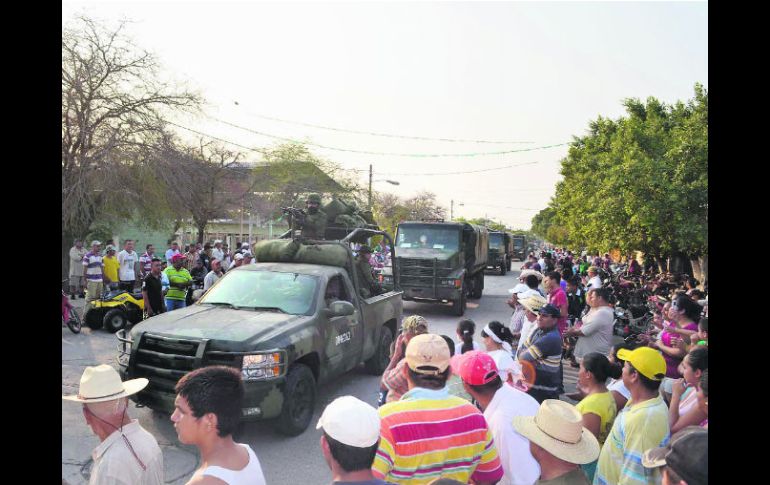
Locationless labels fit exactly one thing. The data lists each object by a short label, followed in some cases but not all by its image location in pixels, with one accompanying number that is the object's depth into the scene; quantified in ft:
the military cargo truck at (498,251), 100.54
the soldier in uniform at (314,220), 27.55
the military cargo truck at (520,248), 171.73
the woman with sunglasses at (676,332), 17.46
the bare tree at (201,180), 55.62
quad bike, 34.88
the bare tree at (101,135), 50.52
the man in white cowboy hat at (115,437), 8.02
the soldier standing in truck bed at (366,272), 28.30
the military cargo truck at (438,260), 46.29
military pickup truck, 16.81
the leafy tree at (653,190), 41.65
